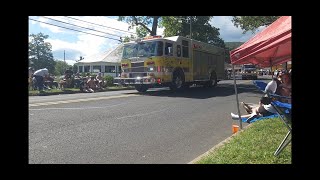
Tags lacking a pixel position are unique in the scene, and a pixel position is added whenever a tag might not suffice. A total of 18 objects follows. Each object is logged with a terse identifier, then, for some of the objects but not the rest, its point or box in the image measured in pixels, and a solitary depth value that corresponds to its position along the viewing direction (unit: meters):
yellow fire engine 12.28
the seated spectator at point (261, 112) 5.88
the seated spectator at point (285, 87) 5.97
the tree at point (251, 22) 24.40
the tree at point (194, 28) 30.98
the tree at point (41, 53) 54.16
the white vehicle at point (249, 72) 34.16
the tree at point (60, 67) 75.79
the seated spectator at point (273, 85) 5.77
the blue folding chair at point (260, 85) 6.01
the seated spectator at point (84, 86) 16.27
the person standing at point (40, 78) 15.38
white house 32.93
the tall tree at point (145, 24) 27.10
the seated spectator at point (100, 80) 17.47
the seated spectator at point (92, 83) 16.58
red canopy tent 3.94
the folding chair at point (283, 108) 3.89
